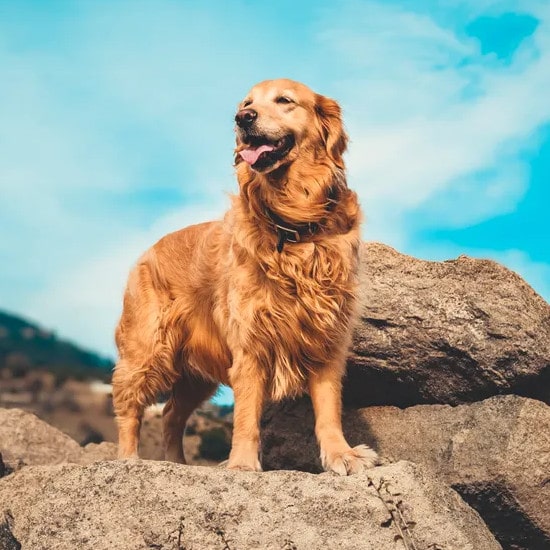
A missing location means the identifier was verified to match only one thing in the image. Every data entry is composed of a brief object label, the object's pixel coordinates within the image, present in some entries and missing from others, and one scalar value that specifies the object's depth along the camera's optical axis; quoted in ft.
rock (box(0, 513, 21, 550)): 16.22
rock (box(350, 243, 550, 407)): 20.59
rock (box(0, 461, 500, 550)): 13.16
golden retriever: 17.10
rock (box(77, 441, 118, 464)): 27.73
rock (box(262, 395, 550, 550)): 18.89
